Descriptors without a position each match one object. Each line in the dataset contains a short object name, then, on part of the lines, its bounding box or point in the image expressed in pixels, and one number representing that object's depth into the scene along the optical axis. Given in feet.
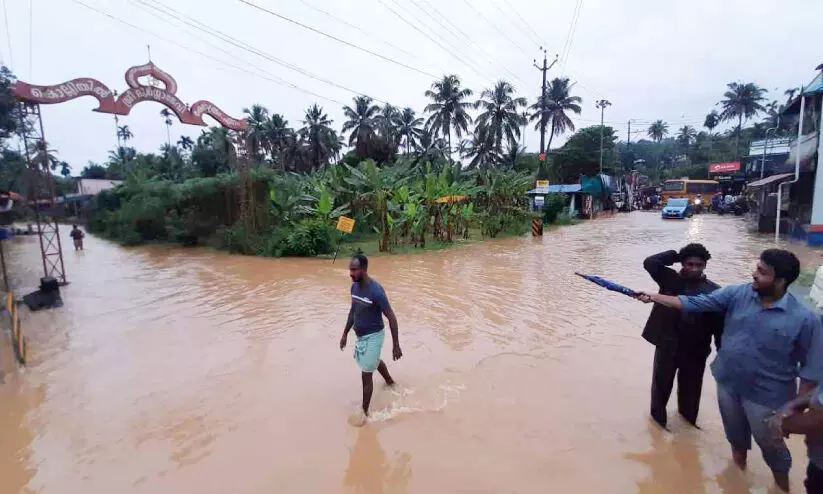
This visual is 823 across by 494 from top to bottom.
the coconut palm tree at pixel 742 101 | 190.60
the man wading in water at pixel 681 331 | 11.88
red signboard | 137.59
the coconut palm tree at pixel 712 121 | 202.49
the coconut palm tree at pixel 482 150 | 131.44
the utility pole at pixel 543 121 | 92.47
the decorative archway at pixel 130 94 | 35.53
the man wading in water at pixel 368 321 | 14.53
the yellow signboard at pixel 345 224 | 41.80
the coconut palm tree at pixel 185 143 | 233.14
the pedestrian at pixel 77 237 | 68.90
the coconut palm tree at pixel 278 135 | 143.13
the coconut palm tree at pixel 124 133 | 236.96
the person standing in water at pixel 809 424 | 7.73
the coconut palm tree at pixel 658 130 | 246.88
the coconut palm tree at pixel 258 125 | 136.67
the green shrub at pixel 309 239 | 50.85
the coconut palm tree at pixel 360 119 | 135.44
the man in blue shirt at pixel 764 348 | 8.84
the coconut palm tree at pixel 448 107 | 132.05
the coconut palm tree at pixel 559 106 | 140.05
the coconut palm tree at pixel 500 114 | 129.90
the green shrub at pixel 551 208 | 94.58
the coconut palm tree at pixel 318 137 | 142.51
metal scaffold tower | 33.42
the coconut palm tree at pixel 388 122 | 139.54
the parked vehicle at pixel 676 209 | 100.00
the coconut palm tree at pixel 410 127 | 146.61
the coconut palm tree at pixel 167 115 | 190.86
